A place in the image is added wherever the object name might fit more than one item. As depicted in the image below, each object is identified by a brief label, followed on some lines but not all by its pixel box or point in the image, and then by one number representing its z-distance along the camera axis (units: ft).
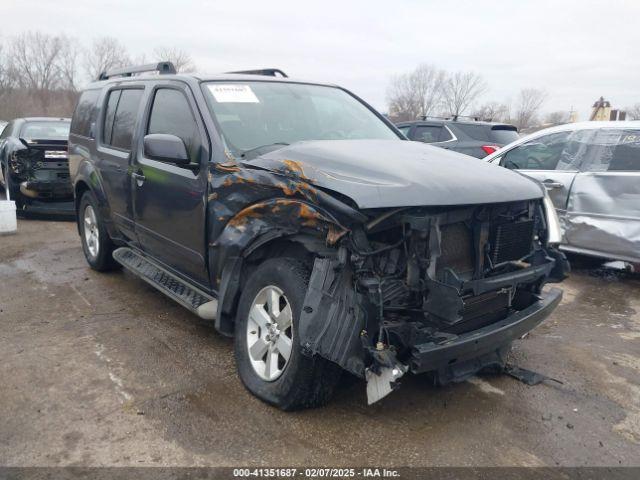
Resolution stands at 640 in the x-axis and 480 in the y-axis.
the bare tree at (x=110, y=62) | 160.77
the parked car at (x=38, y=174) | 27.53
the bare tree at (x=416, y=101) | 178.09
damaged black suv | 8.54
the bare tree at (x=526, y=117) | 192.54
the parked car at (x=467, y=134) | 34.37
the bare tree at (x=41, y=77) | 155.22
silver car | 17.80
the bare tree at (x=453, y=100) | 188.24
